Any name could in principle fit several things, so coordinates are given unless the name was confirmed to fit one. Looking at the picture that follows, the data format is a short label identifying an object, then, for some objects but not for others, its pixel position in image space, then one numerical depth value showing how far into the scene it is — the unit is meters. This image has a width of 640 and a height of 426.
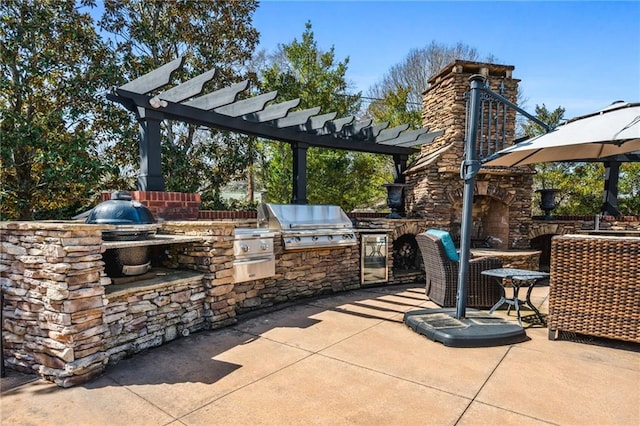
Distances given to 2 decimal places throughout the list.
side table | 3.64
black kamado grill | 3.20
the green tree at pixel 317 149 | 8.85
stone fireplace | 7.12
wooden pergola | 4.19
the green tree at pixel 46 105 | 5.50
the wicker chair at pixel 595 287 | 2.96
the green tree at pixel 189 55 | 7.35
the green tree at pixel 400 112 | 10.49
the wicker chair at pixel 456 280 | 4.26
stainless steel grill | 4.91
